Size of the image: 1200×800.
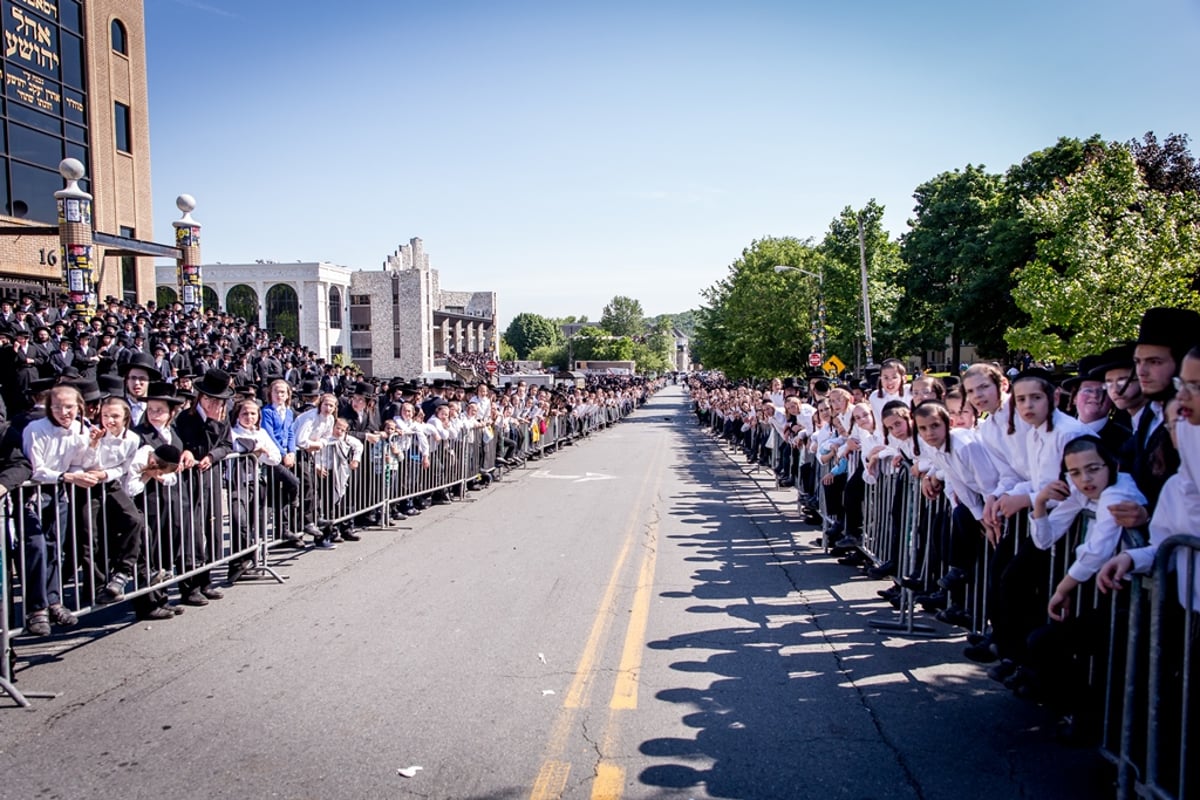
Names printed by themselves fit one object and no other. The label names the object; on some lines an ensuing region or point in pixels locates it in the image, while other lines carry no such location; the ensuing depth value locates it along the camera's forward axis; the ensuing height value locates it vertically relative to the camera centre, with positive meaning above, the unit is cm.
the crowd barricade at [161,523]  571 -138
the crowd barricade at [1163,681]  341 -141
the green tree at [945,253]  4684 +669
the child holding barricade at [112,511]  613 -109
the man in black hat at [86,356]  1398 +27
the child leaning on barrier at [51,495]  565 -90
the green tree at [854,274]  4244 +476
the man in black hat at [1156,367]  405 -2
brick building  2645 +869
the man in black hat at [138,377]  857 -8
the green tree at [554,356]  12462 +167
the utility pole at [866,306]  3356 +245
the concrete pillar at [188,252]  2991 +432
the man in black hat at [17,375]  1279 -8
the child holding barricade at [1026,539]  482 -109
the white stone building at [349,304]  7231 +600
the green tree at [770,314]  4860 +312
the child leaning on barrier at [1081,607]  402 -127
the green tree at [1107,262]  2217 +282
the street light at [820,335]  4088 +151
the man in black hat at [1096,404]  531 -29
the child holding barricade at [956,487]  567 -89
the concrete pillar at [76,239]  2269 +372
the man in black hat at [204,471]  723 -93
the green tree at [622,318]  15400 +924
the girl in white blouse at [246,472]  808 -104
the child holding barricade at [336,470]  1002 -129
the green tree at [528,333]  15338 +636
